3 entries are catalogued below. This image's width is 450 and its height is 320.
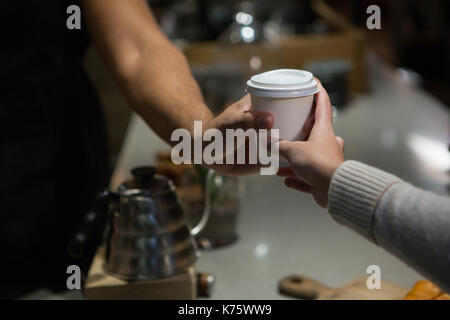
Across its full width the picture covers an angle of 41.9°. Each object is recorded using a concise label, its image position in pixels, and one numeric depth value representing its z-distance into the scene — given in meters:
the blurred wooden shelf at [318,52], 3.03
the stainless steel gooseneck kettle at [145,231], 1.18
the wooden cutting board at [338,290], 1.15
